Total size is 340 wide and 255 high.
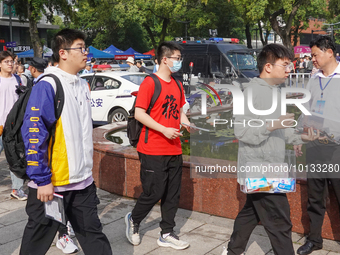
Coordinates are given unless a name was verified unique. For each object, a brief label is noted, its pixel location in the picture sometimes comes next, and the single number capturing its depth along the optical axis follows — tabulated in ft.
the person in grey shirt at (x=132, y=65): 51.67
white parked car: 35.68
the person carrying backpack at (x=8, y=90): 17.93
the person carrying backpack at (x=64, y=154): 9.16
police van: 50.62
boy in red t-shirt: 12.71
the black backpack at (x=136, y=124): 12.73
